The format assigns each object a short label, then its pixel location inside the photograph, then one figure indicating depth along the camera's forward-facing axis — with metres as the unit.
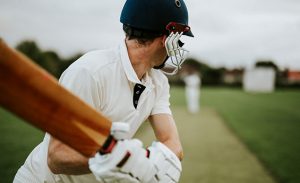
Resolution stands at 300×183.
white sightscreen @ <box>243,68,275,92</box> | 48.97
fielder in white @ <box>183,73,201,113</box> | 15.82
